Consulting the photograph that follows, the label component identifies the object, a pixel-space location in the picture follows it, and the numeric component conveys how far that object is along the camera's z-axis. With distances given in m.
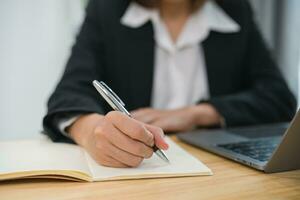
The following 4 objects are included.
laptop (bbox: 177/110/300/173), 0.53
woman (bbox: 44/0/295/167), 1.02
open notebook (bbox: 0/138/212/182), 0.52
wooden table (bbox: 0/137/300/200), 0.47
